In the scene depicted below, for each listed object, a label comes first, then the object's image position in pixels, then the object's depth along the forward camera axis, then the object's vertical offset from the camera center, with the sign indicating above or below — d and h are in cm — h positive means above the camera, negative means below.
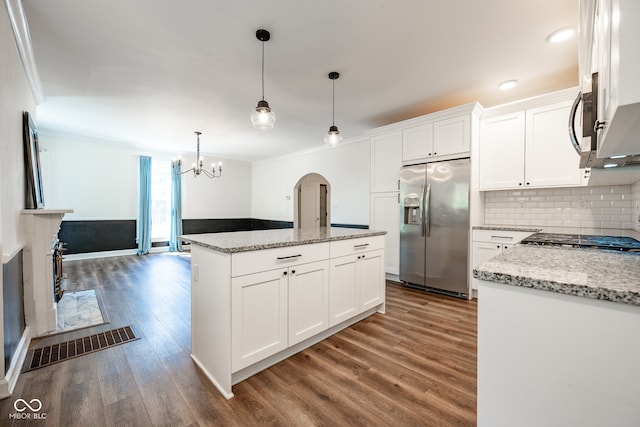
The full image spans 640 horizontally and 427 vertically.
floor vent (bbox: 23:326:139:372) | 206 -115
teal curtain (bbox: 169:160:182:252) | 678 +10
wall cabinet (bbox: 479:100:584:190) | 296 +70
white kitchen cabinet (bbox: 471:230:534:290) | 320 -38
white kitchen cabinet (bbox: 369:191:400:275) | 415 -16
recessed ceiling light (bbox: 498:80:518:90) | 304 +144
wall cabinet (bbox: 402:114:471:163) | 341 +95
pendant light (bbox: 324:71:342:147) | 286 +80
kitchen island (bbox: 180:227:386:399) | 173 -63
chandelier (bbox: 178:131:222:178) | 530 +97
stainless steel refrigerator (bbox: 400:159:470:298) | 343 -21
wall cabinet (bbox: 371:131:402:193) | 409 +77
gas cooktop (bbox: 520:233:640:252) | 161 -21
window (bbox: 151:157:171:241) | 668 +27
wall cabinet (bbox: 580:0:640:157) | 62 +35
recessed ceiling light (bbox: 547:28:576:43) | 214 +143
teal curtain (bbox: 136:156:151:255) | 626 +9
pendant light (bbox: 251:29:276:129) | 231 +81
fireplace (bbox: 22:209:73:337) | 241 -53
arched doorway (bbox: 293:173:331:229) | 707 +23
